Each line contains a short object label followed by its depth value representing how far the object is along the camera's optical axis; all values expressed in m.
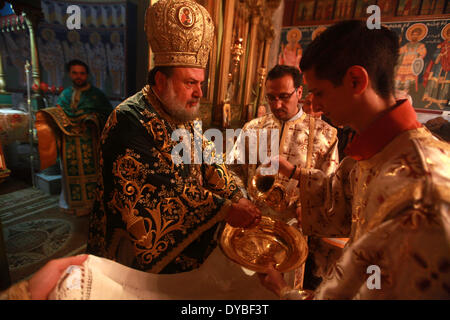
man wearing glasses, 2.26
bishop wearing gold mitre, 1.36
